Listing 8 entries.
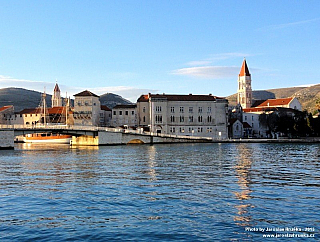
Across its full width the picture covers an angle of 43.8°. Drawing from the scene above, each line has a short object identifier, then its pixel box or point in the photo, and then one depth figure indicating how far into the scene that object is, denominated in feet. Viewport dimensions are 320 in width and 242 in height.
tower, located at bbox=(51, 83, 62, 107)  582.10
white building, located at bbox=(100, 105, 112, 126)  352.36
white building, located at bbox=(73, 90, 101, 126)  320.91
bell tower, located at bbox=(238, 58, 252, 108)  533.14
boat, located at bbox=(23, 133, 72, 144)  340.39
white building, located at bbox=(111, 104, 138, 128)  334.65
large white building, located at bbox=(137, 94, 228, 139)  321.52
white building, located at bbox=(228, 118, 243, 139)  372.38
